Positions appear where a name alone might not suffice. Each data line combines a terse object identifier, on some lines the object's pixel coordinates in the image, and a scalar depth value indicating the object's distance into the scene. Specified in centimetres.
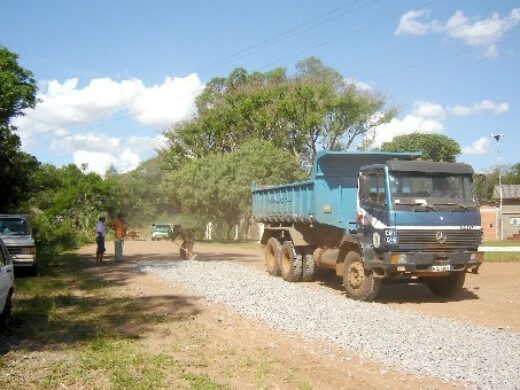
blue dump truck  1095
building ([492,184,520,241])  5638
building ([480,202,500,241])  5608
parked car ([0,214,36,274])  1524
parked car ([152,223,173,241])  4712
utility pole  5248
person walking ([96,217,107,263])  2011
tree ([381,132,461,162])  6044
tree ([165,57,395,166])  4366
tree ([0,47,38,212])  2108
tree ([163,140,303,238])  4100
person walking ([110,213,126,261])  2050
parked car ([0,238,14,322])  822
